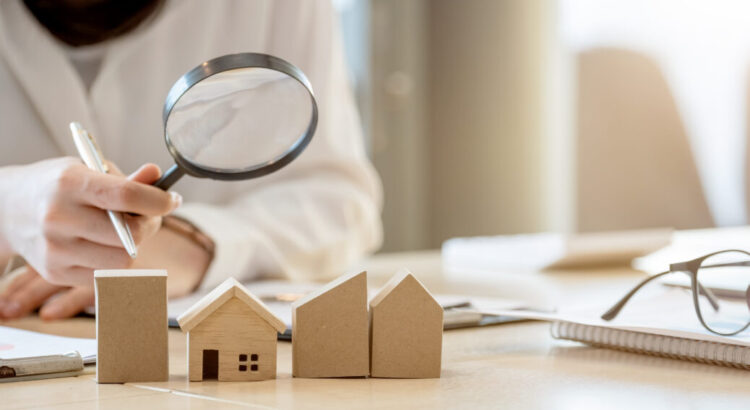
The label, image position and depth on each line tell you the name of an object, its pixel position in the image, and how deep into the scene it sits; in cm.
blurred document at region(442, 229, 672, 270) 165
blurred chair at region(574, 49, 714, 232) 299
